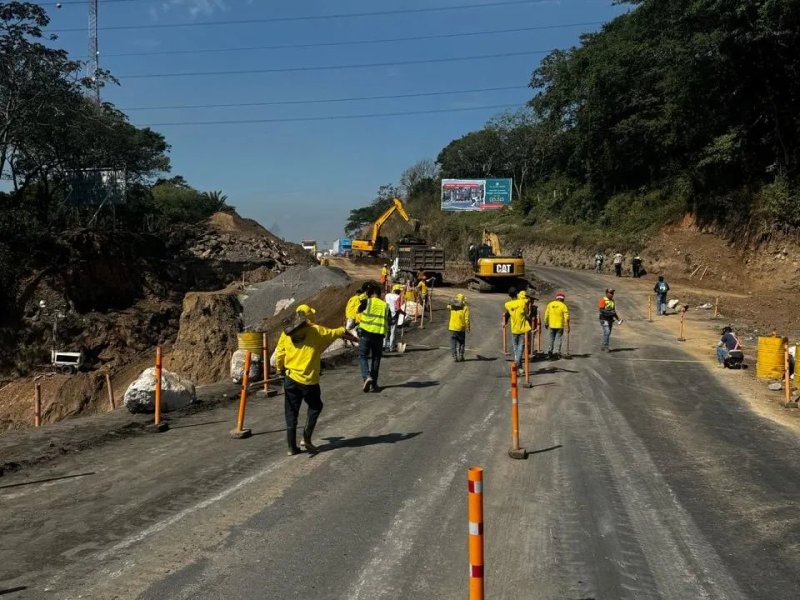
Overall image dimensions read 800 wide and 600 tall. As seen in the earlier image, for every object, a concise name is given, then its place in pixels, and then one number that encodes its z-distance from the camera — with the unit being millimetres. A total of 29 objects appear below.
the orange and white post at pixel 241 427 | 9094
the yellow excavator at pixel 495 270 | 32906
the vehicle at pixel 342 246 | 82200
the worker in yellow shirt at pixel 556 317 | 16100
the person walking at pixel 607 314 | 18062
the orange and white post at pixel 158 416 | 10000
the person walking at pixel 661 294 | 27078
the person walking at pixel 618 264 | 41938
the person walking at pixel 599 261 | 45000
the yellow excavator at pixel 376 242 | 44781
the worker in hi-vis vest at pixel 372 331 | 12312
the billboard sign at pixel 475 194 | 75125
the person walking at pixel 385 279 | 27917
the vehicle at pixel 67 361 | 27984
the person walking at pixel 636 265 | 40688
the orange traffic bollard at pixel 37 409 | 17469
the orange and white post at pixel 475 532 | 3418
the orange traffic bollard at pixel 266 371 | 12380
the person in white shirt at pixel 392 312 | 18219
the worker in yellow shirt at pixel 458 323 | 15727
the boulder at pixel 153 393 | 11203
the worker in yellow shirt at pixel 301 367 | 8078
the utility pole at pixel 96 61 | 39041
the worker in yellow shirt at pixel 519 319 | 14352
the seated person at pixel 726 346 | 15961
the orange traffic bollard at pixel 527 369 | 13125
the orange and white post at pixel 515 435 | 8102
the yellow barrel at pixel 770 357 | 14219
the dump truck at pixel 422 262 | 36594
